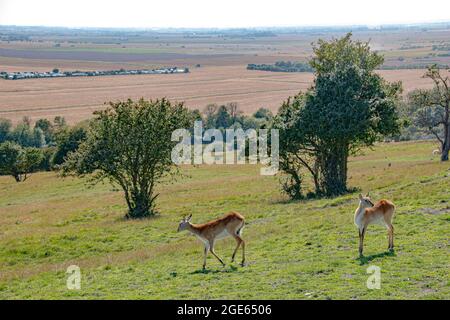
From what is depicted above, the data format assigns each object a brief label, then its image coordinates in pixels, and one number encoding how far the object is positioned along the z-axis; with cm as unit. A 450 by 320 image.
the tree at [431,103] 5332
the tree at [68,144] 8494
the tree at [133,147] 3866
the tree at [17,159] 7912
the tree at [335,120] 3828
